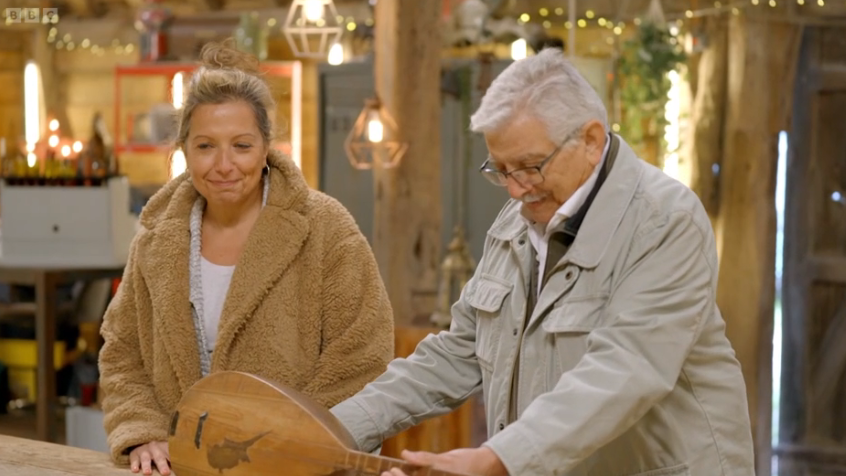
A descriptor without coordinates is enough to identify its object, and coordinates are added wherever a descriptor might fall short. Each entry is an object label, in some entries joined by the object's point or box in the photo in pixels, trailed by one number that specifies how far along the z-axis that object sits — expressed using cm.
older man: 176
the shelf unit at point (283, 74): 715
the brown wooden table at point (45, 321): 527
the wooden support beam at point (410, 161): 508
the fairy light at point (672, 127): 518
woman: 233
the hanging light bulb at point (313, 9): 555
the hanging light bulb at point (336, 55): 630
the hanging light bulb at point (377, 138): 496
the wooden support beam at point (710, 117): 512
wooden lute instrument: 191
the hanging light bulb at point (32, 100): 812
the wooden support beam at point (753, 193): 500
